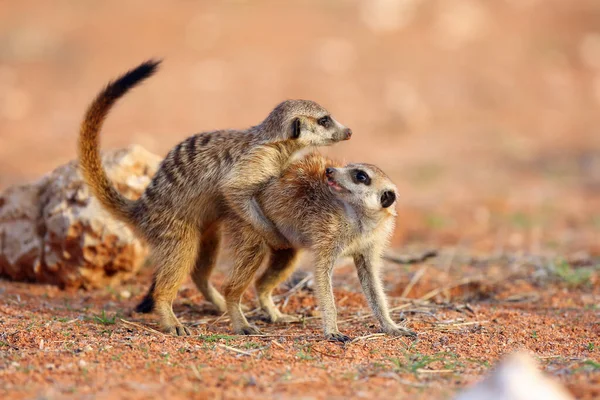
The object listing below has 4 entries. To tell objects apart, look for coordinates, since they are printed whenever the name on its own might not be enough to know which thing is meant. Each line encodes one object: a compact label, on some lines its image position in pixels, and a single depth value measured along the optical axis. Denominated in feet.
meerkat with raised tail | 35.58
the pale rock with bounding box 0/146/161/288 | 42.19
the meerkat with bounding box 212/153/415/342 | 33.81
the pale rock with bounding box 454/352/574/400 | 18.88
